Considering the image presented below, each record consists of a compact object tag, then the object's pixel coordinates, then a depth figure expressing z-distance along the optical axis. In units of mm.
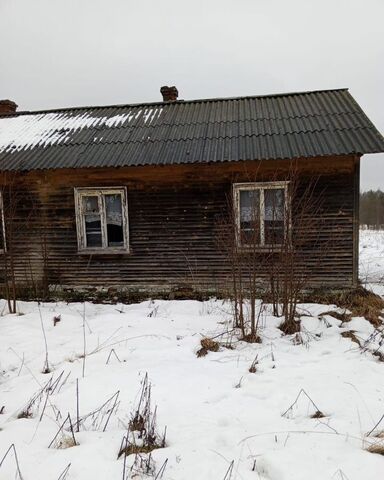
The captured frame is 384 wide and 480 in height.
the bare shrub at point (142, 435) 2473
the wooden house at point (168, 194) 7473
